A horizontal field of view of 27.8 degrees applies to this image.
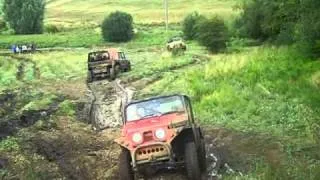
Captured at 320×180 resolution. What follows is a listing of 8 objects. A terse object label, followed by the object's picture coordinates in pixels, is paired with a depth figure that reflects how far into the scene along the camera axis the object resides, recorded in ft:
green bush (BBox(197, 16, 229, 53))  156.42
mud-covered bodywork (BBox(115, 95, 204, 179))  41.39
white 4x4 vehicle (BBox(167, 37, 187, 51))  165.58
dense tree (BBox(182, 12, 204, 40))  217.56
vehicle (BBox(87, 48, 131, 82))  115.71
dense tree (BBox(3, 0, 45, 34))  287.89
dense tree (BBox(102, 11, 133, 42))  237.45
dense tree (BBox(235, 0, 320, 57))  82.03
